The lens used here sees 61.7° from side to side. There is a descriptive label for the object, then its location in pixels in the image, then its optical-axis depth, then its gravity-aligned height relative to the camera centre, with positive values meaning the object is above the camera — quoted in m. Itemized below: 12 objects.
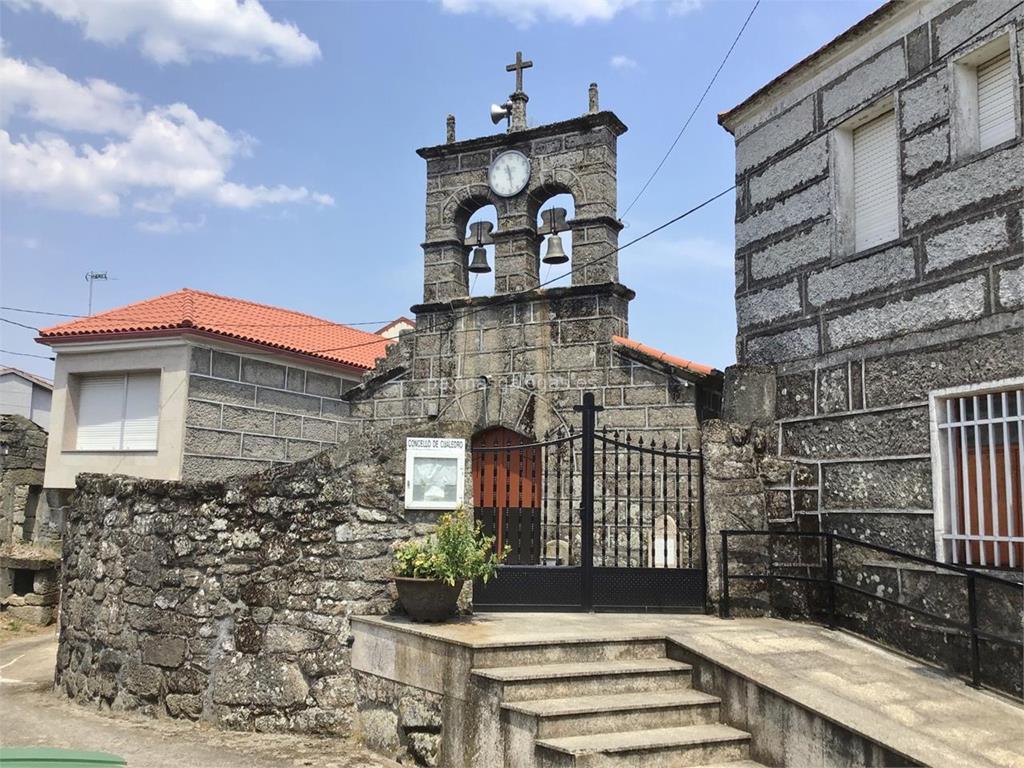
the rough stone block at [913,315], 6.08 +1.48
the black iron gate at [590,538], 7.46 -0.38
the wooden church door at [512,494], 10.07 +0.09
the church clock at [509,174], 11.38 +4.36
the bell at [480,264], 11.77 +3.23
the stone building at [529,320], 10.37 +2.37
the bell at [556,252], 10.84 +3.15
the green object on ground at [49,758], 2.64 -0.83
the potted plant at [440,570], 6.31 -0.51
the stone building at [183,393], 12.08 +1.52
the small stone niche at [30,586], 12.38 -1.34
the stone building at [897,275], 5.95 +1.85
